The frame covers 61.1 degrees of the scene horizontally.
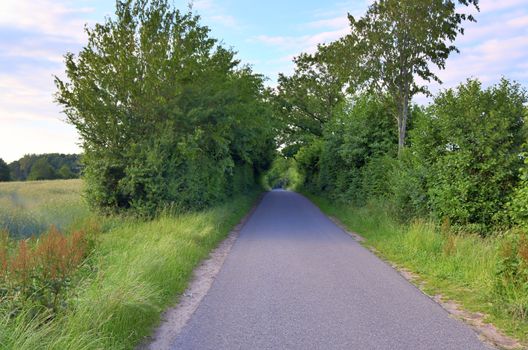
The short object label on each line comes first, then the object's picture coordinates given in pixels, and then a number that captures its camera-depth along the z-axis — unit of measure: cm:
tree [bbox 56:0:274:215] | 1593
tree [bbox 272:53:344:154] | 3938
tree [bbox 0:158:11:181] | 6806
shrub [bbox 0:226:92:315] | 509
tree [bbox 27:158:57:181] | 6786
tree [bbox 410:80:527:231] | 1190
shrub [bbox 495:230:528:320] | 608
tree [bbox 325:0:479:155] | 1867
